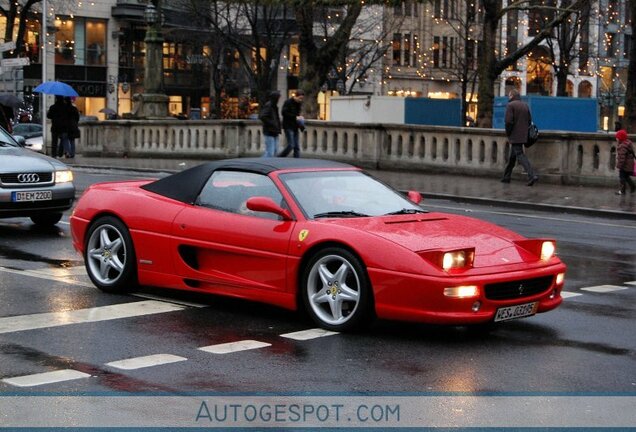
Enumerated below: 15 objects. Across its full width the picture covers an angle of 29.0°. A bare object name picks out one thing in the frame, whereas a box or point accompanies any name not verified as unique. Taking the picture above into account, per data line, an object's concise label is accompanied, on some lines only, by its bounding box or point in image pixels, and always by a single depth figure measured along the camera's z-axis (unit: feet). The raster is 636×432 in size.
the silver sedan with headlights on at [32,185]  49.03
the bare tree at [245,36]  179.01
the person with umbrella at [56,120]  110.63
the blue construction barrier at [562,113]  102.42
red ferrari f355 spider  28.25
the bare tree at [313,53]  113.60
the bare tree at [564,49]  170.92
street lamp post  118.52
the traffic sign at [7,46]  109.03
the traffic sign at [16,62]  112.03
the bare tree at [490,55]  105.91
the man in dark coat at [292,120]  89.86
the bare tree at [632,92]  95.76
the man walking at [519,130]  81.87
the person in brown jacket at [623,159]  75.97
